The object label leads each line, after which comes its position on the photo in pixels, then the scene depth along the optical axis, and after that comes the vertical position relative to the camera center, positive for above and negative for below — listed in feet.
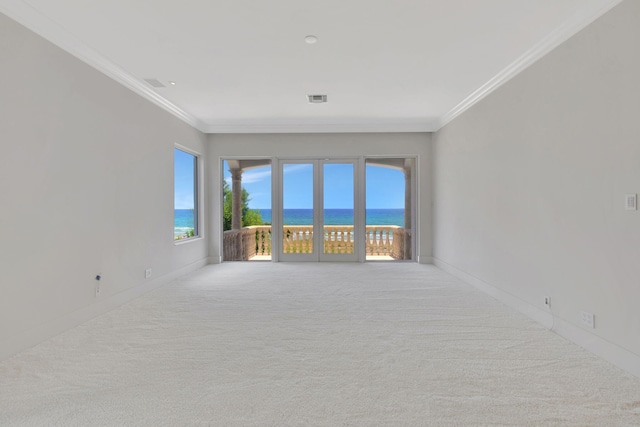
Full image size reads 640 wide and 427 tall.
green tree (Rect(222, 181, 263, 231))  21.97 +0.12
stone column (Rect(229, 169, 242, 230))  22.08 +1.05
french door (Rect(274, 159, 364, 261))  21.67 +0.13
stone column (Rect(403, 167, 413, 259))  21.76 +0.02
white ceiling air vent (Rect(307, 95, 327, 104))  15.40 +5.36
